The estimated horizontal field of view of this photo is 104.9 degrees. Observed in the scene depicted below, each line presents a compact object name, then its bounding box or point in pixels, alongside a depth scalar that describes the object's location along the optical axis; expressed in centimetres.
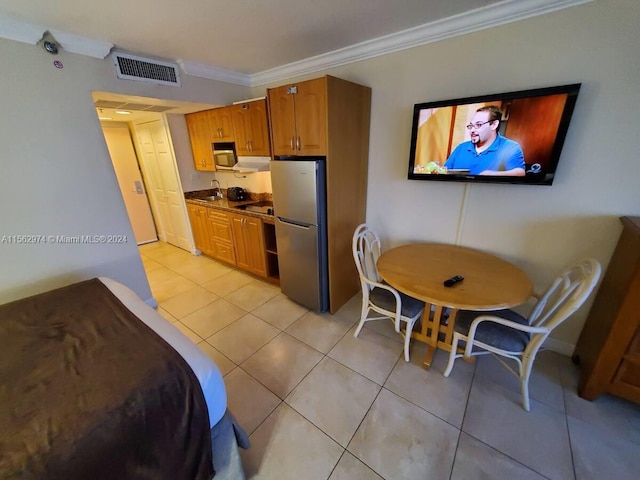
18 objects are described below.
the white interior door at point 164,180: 369
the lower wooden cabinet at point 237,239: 303
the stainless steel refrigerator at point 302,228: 216
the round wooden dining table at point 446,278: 148
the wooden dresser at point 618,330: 136
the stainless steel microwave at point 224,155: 325
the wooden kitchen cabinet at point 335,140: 201
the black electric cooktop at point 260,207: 301
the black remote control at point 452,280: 162
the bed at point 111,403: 81
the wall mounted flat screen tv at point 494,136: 160
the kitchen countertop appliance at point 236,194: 359
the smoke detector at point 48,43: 184
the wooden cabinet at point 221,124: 309
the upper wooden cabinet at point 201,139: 341
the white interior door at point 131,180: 406
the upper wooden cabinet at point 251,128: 279
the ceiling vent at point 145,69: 226
